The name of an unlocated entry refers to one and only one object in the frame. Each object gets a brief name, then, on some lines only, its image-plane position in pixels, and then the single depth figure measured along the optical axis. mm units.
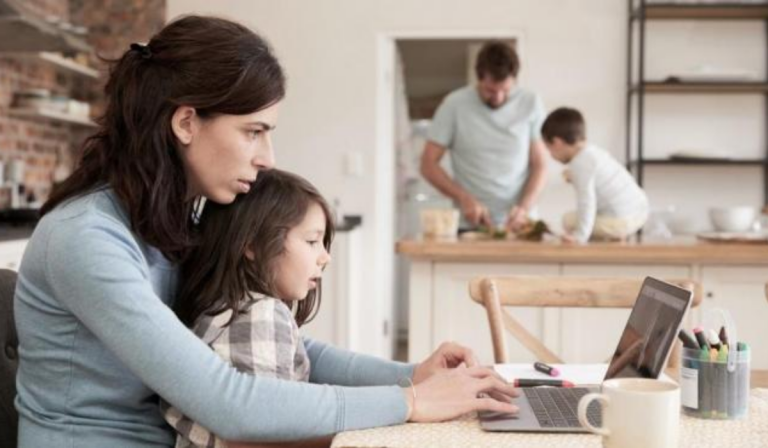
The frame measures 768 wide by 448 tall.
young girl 1233
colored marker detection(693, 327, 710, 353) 1267
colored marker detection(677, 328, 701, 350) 1277
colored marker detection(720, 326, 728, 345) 1272
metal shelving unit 4906
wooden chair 1965
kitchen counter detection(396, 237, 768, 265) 2994
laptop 1145
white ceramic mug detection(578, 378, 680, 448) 985
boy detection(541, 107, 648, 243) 3275
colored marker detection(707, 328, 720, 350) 1265
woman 1107
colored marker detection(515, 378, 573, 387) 1421
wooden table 1085
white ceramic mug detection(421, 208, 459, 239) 3336
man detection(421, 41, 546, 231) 4129
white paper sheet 1478
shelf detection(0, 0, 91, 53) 3709
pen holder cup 1226
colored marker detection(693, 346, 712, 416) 1230
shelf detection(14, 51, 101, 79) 4730
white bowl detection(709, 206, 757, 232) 3445
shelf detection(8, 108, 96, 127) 4648
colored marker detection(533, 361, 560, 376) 1508
